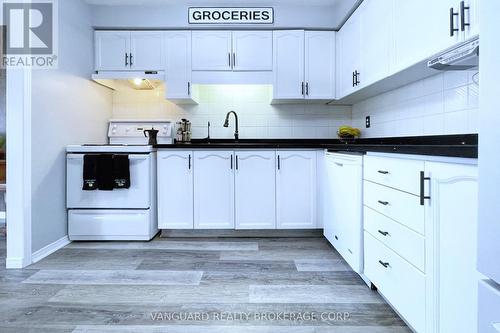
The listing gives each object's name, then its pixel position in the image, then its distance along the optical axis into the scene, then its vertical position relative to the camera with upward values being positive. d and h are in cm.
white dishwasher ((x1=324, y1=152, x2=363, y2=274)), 196 -32
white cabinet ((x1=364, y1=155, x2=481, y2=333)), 100 -33
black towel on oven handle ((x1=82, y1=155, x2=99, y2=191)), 275 -12
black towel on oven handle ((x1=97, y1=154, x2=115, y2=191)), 276 -13
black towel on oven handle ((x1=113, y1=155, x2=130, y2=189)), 278 -13
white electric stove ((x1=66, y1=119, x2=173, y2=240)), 281 -39
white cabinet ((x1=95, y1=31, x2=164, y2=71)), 324 +114
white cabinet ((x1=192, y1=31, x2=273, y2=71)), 322 +113
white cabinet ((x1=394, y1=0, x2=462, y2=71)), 155 +72
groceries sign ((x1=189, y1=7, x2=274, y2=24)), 317 +146
